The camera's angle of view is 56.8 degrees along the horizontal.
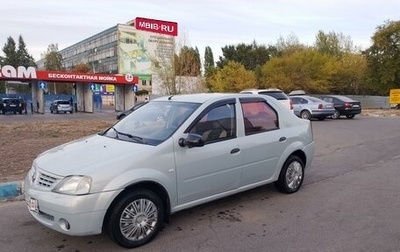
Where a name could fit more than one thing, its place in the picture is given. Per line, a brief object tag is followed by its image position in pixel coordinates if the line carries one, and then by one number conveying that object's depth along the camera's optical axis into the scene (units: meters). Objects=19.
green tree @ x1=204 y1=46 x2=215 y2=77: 85.32
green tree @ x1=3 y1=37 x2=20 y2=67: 92.56
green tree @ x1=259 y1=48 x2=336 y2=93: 46.75
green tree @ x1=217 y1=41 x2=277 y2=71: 68.31
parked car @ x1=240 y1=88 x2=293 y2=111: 17.34
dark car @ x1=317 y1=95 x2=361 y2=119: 23.75
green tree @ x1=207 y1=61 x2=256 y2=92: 50.50
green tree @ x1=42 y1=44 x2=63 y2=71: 82.56
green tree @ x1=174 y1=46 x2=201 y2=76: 28.48
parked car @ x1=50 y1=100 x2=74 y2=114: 38.38
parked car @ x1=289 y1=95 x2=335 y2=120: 22.11
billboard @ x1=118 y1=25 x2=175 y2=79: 84.81
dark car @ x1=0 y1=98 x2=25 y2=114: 35.25
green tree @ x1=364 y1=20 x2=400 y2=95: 39.06
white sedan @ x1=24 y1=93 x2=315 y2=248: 3.78
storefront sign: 35.25
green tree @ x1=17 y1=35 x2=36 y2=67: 94.28
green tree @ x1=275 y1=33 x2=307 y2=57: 55.14
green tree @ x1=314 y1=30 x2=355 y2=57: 62.00
